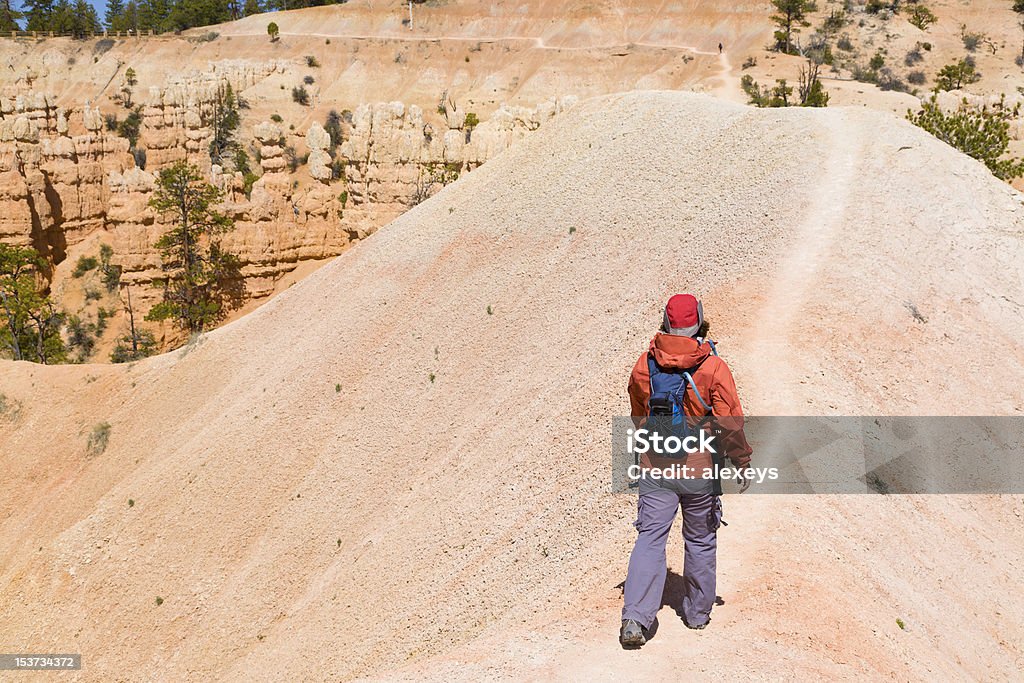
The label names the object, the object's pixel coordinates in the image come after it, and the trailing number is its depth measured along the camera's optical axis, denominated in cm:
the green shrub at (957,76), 5166
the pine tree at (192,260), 3962
